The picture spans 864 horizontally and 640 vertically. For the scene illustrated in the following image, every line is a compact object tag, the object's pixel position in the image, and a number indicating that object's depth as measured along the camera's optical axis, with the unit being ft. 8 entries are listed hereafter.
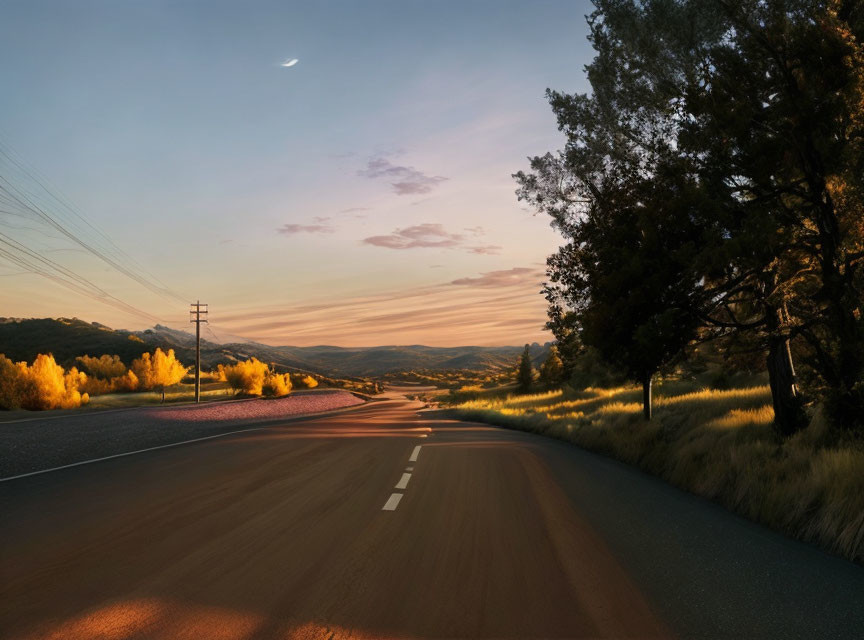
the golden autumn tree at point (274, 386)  174.19
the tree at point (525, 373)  206.49
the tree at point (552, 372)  200.70
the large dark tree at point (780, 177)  31.55
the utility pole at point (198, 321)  171.73
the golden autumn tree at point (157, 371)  167.45
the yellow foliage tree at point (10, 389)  94.68
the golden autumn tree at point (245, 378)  175.22
